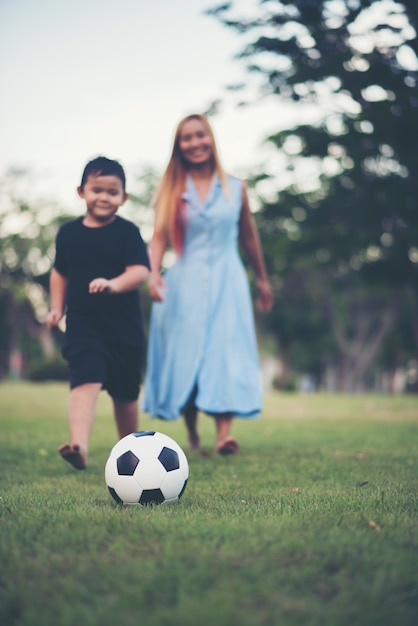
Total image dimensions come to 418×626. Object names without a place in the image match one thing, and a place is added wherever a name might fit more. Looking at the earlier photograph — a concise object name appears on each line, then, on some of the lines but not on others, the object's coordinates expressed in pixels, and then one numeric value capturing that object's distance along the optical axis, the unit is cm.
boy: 460
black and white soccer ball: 327
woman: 585
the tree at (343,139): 930
